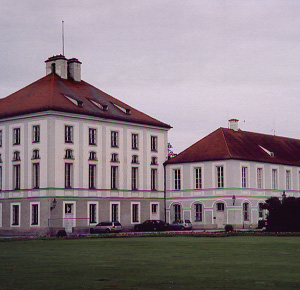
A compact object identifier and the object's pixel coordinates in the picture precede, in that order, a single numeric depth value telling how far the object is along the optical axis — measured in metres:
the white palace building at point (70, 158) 57.03
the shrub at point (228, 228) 53.79
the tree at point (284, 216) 48.41
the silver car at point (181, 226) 62.84
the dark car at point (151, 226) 62.34
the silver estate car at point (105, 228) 57.30
